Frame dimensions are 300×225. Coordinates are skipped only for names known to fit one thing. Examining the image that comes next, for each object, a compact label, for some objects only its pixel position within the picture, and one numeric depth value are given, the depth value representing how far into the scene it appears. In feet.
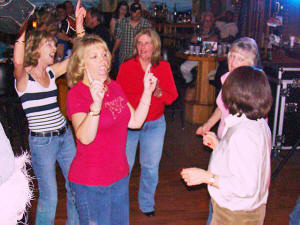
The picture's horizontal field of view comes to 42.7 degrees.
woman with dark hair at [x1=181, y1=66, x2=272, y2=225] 5.57
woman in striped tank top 7.98
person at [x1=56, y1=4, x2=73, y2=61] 16.79
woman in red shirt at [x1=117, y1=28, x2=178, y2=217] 9.49
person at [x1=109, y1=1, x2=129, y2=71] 21.74
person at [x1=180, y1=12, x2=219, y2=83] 19.94
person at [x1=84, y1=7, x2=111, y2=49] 19.61
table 18.53
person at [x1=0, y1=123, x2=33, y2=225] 4.66
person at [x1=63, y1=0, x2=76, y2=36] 25.51
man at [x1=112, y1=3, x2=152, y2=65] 18.24
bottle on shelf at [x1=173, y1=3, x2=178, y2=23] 30.83
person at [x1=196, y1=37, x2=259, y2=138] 8.35
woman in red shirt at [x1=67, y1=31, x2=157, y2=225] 6.44
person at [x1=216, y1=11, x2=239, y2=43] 27.37
